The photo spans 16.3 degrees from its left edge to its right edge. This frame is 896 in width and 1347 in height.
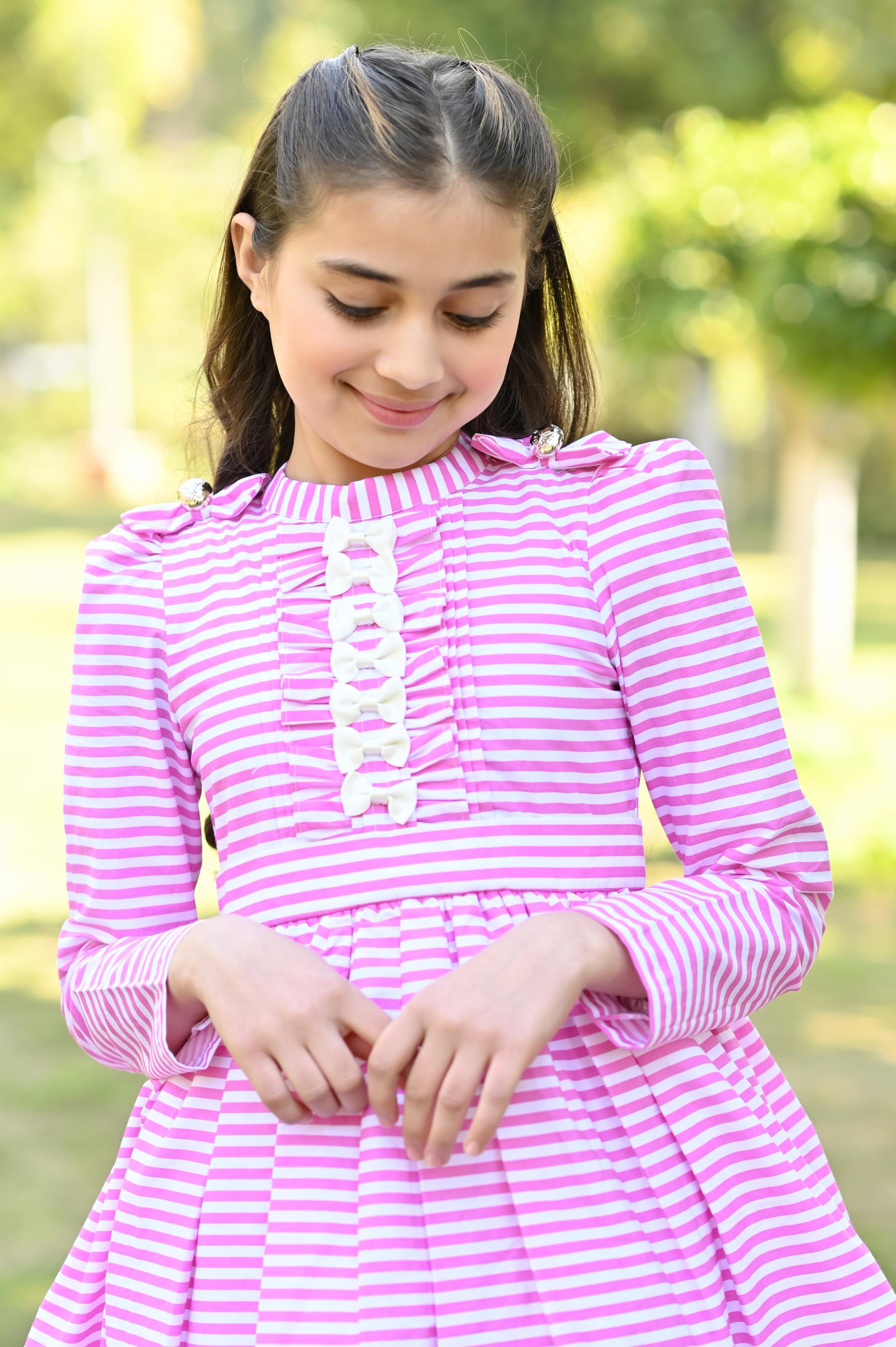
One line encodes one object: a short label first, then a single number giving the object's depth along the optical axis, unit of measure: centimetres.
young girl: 163
